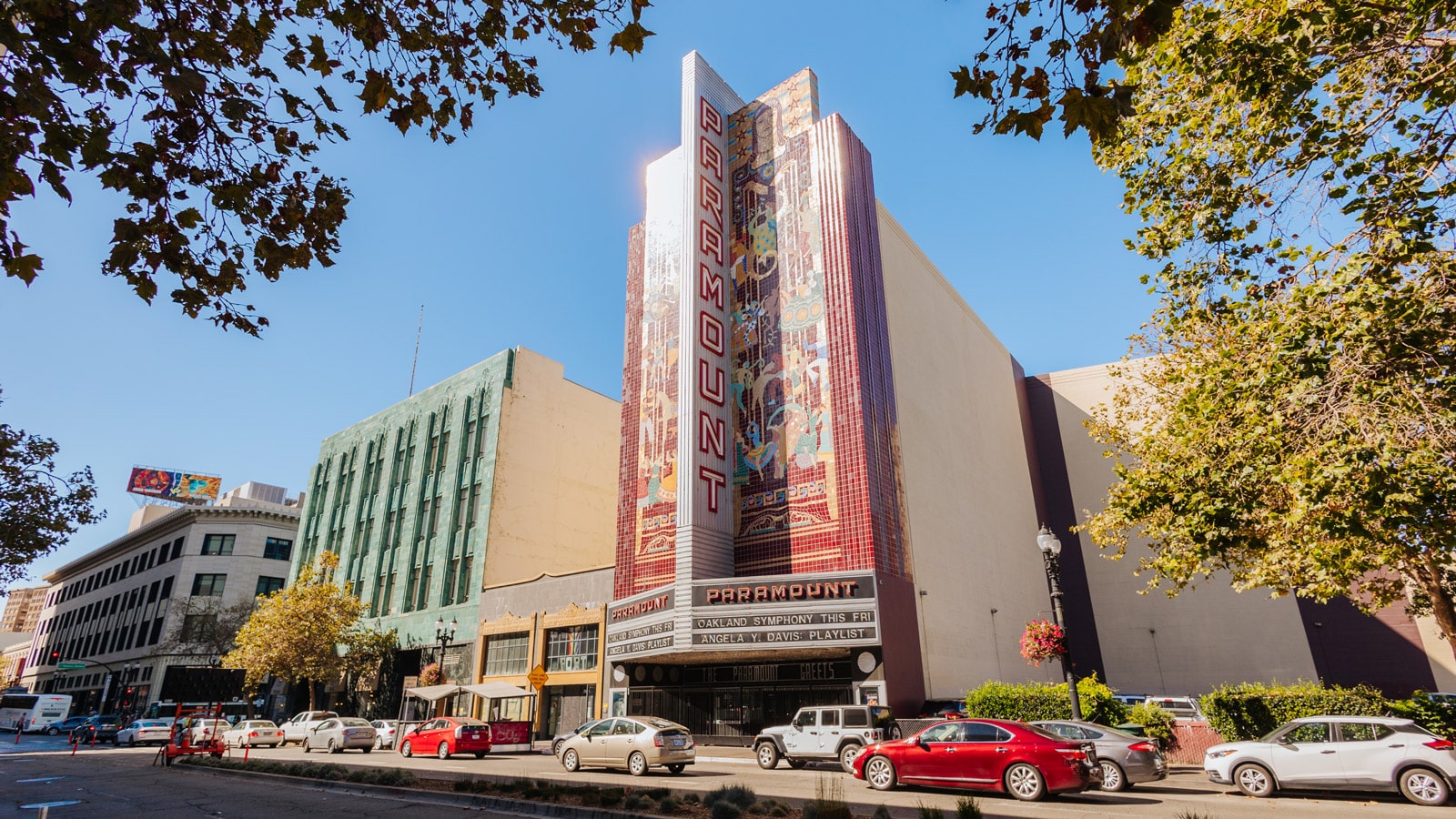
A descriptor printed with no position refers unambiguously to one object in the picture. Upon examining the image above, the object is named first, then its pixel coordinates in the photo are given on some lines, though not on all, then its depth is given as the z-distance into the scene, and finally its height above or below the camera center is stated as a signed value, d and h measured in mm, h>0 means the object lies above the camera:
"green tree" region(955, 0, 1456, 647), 9844 +5630
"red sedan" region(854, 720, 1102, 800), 13695 -1322
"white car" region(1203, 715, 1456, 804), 13688 -1399
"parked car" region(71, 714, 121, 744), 46250 -1796
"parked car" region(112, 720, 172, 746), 42500 -1759
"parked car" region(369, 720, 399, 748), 34312 -1627
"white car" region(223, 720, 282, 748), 36188 -1679
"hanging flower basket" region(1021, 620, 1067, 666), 20016 +1179
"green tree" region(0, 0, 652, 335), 6508 +5380
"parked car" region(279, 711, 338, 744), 36969 -1317
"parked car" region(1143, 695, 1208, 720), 23873 -685
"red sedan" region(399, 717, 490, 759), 26797 -1432
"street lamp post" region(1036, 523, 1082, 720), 18922 +2859
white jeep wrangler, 20062 -1152
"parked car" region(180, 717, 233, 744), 35844 -1429
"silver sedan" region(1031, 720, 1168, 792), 15570 -1431
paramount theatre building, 27844 +9785
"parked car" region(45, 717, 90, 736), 59406 -1977
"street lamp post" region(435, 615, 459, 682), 42031 +3354
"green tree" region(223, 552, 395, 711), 43562 +3280
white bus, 60406 -658
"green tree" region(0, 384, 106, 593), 25500 +6231
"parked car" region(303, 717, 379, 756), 32188 -1553
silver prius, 19328 -1334
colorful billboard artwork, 91188 +24471
